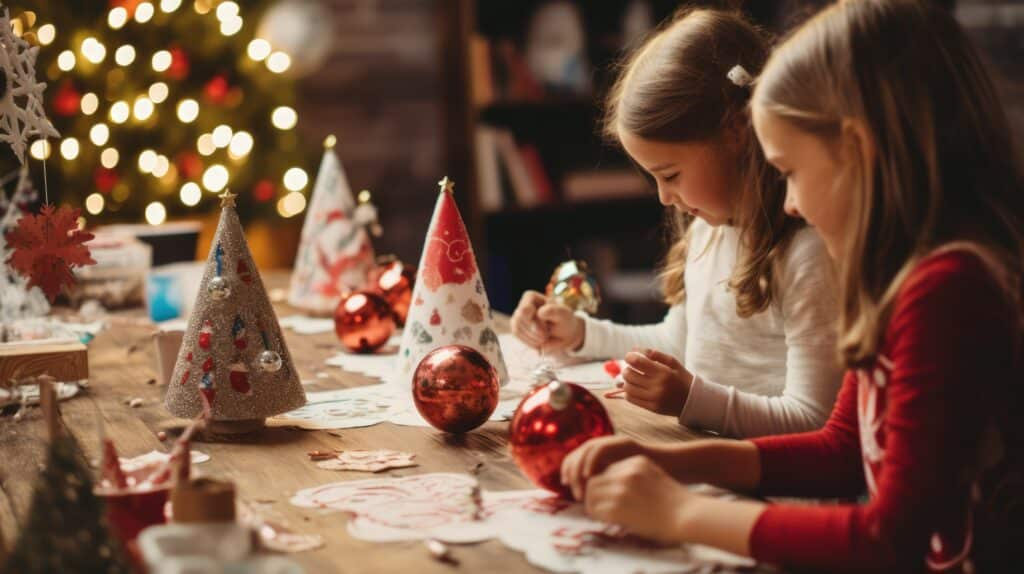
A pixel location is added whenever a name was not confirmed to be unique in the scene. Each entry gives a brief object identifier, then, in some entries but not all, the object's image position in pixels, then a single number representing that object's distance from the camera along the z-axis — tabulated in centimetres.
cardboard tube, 88
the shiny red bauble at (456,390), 127
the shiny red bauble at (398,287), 194
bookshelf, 394
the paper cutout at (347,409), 137
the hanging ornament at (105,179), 311
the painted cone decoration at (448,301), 152
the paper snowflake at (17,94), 138
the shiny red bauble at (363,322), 181
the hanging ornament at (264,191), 339
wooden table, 92
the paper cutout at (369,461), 118
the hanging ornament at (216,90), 330
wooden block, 145
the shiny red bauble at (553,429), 105
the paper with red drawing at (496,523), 90
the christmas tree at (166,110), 301
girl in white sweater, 133
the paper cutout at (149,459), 120
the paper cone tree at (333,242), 217
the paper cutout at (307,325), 204
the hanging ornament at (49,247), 132
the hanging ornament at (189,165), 328
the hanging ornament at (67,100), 301
